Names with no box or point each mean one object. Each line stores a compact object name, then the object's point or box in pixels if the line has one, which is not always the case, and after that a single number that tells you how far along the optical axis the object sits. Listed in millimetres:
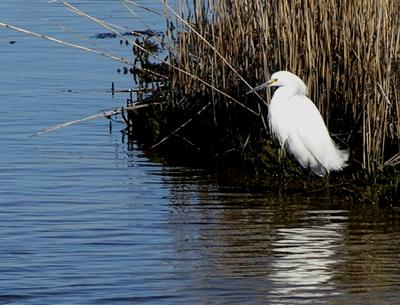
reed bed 13719
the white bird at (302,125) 14766
